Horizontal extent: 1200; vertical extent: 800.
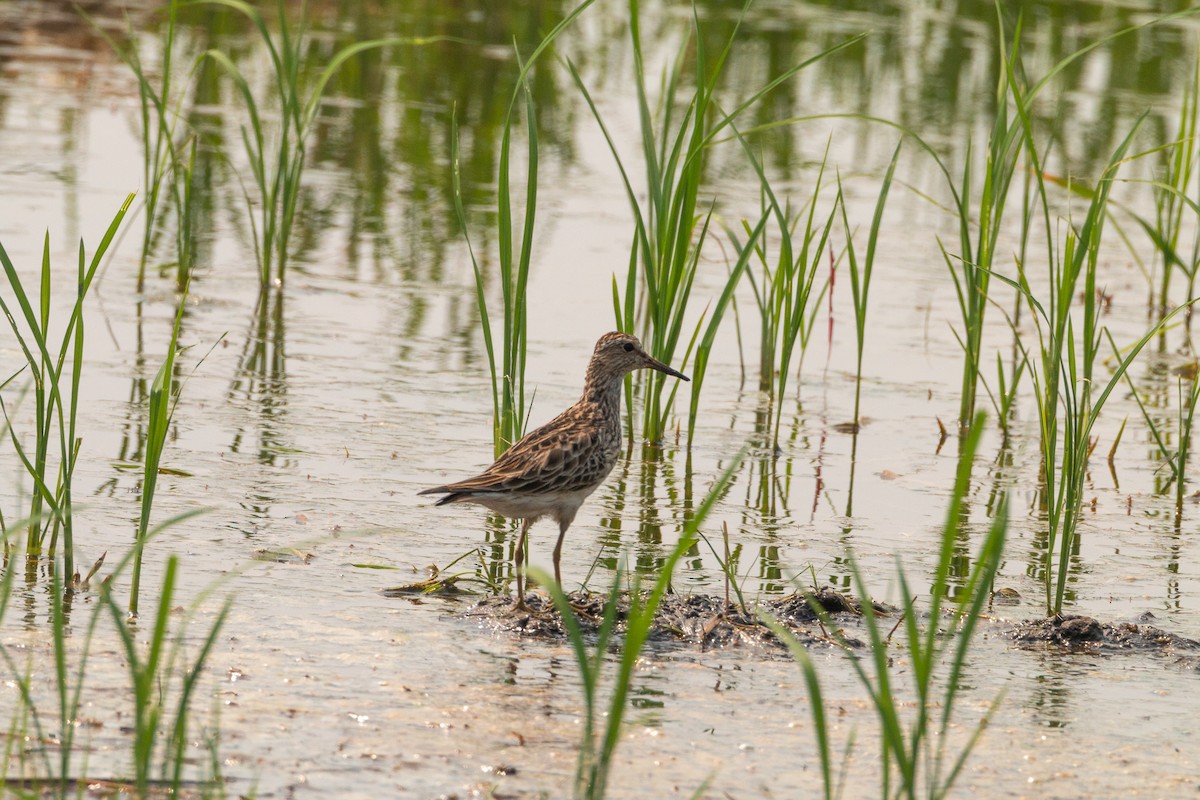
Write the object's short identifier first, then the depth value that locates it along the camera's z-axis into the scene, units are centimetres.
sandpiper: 1250
